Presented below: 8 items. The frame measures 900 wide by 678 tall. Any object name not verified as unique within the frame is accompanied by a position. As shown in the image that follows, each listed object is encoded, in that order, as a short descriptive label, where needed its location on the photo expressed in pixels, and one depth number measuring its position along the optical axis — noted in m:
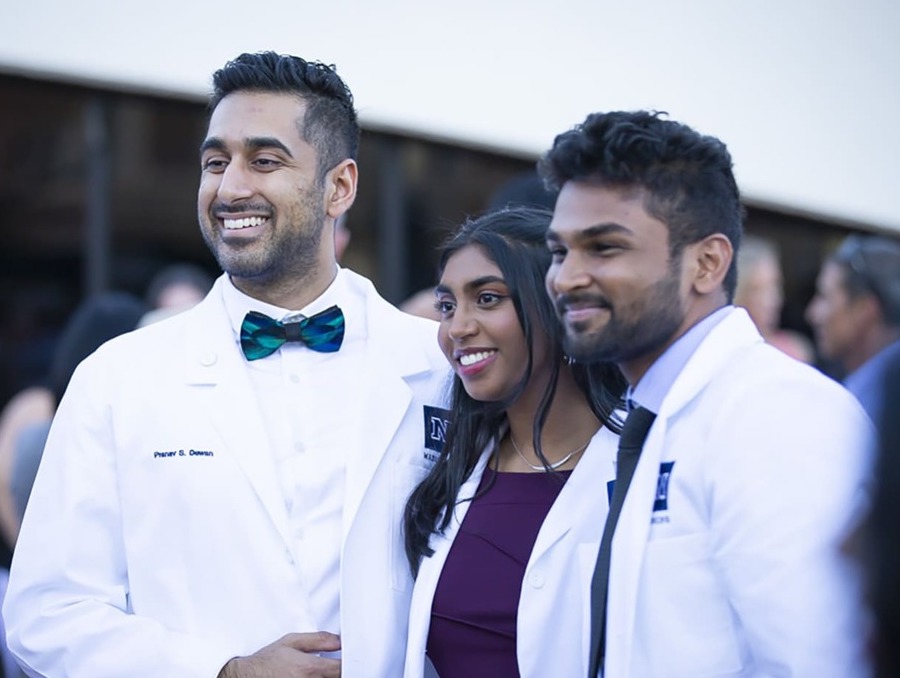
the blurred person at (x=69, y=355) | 4.36
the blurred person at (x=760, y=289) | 5.89
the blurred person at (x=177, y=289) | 5.75
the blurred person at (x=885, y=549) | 1.24
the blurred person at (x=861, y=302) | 5.14
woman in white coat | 2.78
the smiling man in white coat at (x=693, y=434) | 2.11
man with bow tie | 2.90
